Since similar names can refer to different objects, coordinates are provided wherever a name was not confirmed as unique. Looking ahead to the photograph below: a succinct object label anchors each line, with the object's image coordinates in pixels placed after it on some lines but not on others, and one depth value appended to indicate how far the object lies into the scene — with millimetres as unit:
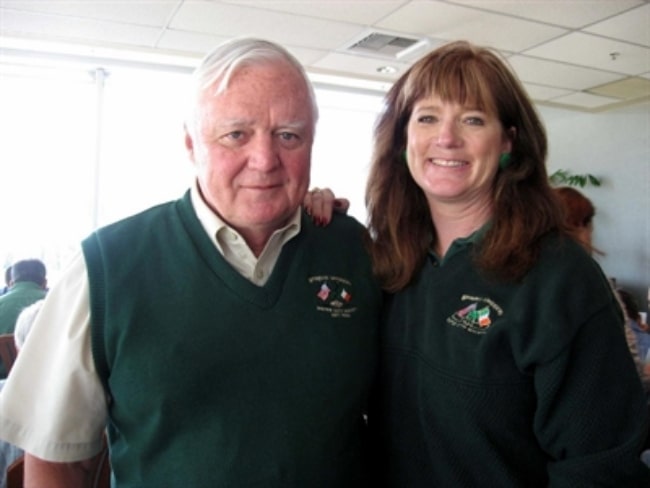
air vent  4609
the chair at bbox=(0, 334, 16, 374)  3000
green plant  7043
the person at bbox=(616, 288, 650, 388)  3664
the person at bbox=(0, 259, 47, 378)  3552
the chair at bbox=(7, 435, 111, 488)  1312
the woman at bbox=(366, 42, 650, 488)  1072
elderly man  1057
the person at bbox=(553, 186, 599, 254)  2820
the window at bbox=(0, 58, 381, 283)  5547
